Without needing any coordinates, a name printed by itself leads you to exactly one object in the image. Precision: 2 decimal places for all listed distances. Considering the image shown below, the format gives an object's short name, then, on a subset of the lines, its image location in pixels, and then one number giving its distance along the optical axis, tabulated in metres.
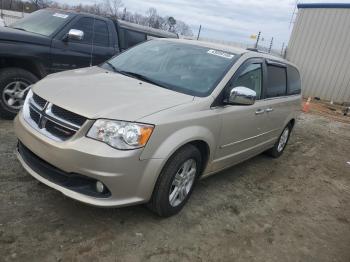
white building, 16.34
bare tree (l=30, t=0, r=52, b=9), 29.35
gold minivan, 3.17
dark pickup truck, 5.79
